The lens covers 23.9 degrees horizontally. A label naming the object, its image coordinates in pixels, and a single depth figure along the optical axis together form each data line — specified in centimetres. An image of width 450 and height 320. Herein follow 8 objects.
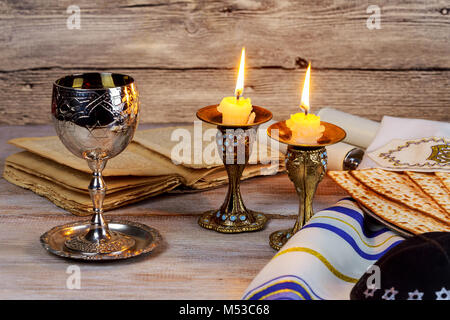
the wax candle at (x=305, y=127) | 87
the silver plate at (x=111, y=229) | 87
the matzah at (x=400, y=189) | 88
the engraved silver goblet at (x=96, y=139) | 87
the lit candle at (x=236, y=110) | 91
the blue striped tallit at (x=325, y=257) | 79
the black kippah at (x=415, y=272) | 75
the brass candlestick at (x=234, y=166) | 93
